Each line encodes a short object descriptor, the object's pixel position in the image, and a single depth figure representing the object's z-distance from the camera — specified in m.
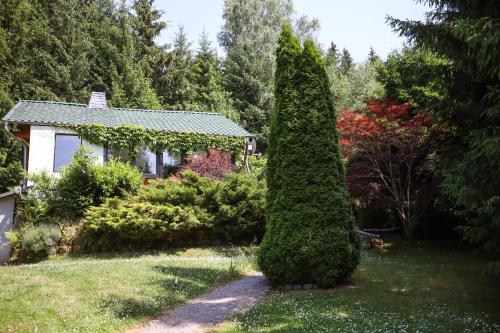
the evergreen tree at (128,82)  28.92
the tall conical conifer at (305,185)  8.22
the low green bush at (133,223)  13.01
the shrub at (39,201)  14.74
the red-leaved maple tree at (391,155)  12.77
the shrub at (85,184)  14.68
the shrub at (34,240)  12.80
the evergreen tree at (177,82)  33.19
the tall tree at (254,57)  31.80
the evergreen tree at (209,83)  30.59
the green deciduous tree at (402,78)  15.30
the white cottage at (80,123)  16.89
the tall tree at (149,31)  33.69
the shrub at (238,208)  13.85
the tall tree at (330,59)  38.96
